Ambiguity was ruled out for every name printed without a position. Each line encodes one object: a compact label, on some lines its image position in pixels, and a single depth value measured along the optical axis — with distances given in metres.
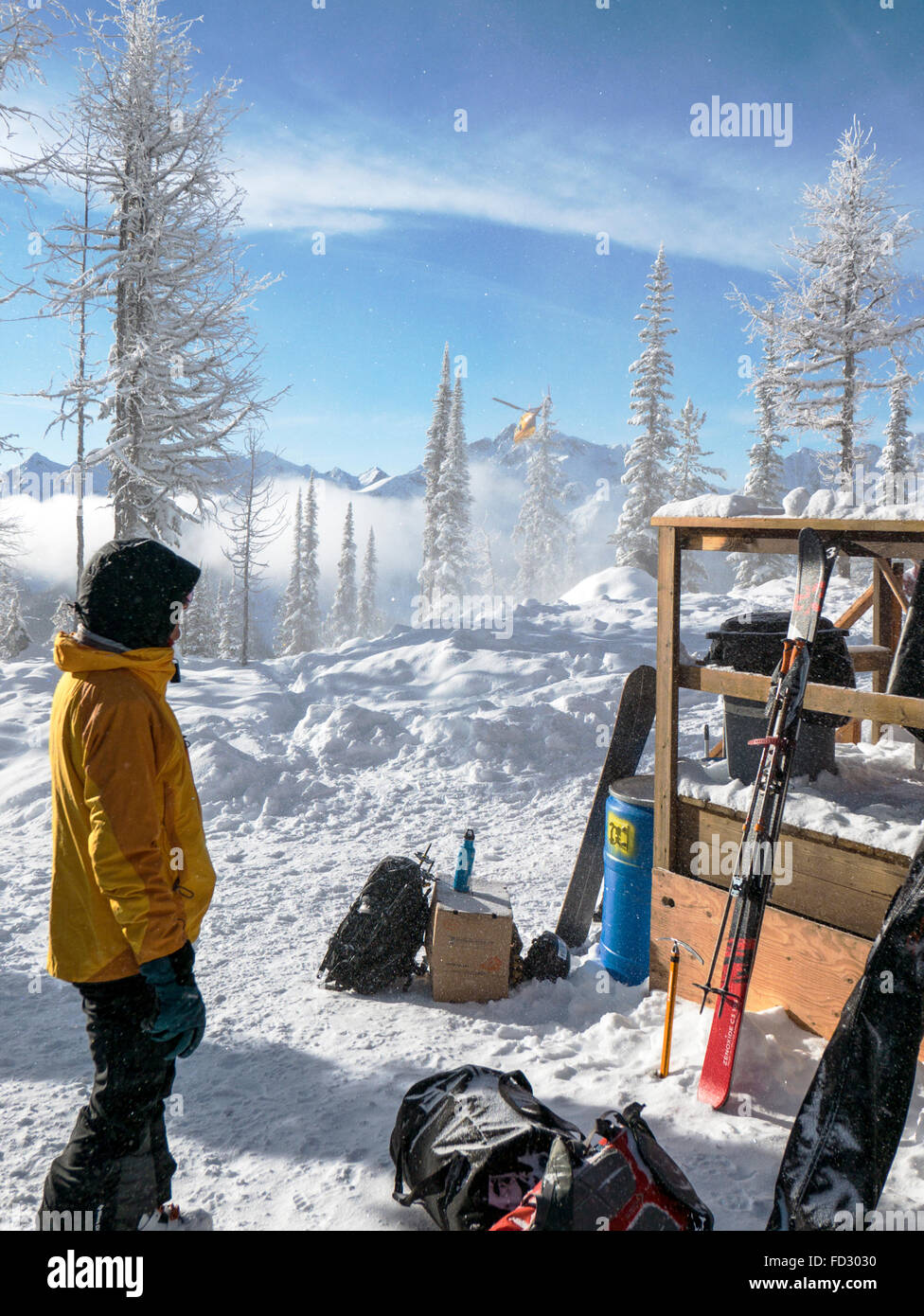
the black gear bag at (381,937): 4.96
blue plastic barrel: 4.98
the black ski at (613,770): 5.88
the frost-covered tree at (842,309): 23.42
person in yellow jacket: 2.47
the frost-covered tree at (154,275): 16.70
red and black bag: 2.32
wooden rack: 3.77
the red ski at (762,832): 3.62
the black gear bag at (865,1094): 2.53
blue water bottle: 5.11
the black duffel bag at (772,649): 4.45
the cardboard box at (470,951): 4.74
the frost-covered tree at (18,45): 12.34
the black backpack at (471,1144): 2.68
